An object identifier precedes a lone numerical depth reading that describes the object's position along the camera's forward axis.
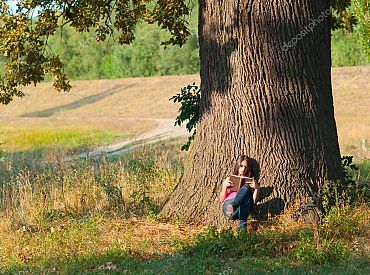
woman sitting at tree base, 16.17
